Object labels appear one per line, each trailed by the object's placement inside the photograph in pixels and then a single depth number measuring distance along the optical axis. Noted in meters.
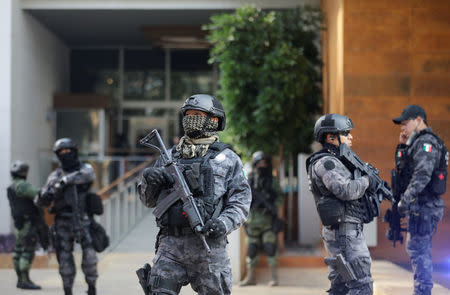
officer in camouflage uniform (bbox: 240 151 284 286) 16.37
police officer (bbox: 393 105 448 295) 11.20
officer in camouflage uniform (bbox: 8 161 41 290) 15.87
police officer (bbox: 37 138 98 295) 13.35
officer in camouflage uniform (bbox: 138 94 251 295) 7.81
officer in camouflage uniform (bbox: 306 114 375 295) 9.09
